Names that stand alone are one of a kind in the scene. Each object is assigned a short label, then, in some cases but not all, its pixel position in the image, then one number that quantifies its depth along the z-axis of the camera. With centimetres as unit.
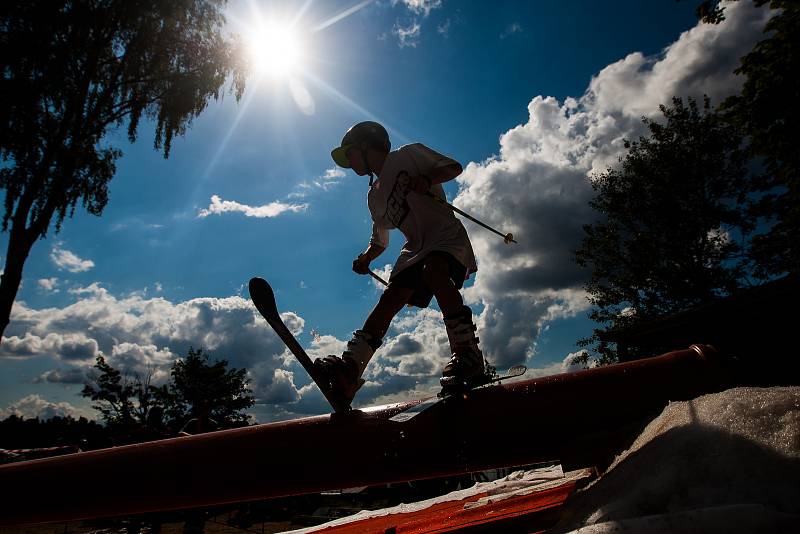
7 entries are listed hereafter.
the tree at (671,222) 1750
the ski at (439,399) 161
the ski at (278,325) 183
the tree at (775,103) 694
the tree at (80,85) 893
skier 209
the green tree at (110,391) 2836
